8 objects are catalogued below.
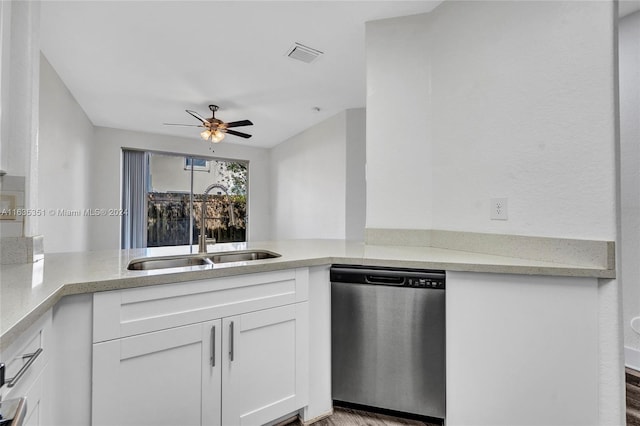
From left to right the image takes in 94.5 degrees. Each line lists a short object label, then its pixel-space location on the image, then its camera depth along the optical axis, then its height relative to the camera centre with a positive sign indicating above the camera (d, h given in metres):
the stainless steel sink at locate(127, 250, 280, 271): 1.52 -0.24
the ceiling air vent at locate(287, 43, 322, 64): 2.63 +1.51
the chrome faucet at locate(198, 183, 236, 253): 1.70 -0.01
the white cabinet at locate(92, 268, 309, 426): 1.05 -0.56
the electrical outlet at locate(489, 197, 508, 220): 1.60 +0.05
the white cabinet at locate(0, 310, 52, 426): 0.70 -0.41
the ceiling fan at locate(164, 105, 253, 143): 3.79 +1.17
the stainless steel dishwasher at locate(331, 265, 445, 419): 1.43 -0.61
